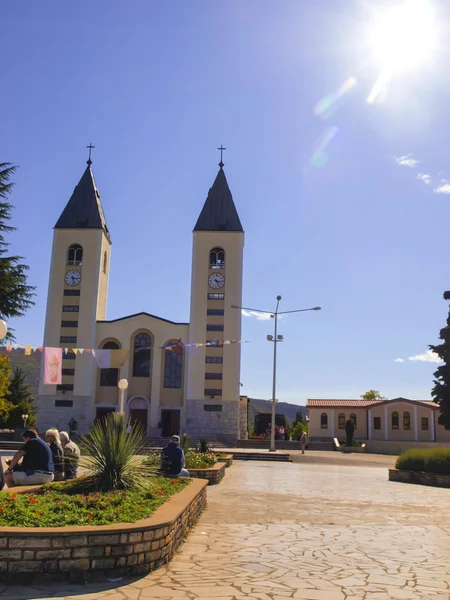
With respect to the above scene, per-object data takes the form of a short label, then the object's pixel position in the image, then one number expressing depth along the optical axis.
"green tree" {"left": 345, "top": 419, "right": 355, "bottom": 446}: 48.38
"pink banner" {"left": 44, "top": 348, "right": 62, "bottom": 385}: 32.48
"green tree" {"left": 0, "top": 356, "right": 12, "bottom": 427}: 33.02
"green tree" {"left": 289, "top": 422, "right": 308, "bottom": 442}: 58.84
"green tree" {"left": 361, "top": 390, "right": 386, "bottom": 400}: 87.44
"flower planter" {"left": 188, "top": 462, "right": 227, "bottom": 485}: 15.02
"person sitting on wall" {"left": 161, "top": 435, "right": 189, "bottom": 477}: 11.27
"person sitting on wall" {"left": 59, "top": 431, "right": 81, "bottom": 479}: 10.25
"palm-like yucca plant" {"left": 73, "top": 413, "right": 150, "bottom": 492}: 8.43
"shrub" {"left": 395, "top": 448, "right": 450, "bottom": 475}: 18.62
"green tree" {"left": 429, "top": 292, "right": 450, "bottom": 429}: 30.53
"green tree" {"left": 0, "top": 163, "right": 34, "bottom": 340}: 25.89
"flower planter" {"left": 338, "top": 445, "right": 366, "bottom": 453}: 45.16
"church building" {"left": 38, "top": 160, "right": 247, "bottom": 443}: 45.81
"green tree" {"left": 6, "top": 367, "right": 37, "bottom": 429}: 57.19
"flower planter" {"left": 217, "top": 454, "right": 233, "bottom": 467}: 22.23
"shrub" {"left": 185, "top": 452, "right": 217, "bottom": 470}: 15.71
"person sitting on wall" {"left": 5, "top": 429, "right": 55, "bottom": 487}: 9.11
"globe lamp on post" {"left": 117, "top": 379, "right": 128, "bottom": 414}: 21.15
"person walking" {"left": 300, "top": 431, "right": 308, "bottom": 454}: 38.59
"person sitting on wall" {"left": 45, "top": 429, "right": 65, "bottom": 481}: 10.45
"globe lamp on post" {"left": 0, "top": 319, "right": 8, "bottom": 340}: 10.40
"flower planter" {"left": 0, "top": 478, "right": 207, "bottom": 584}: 5.41
